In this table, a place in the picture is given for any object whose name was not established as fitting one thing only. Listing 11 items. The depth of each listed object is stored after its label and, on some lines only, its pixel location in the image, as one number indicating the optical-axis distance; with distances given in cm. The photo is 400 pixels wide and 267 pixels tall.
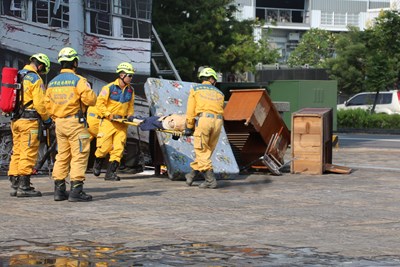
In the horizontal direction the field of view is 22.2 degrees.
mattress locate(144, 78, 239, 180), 1592
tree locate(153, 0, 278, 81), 3042
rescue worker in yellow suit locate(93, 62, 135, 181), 1574
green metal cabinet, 2994
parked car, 4303
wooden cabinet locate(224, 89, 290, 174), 1697
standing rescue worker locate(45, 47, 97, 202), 1263
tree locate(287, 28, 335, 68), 6512
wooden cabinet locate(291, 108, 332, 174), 1722
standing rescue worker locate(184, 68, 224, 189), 1472
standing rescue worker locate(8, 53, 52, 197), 1312
